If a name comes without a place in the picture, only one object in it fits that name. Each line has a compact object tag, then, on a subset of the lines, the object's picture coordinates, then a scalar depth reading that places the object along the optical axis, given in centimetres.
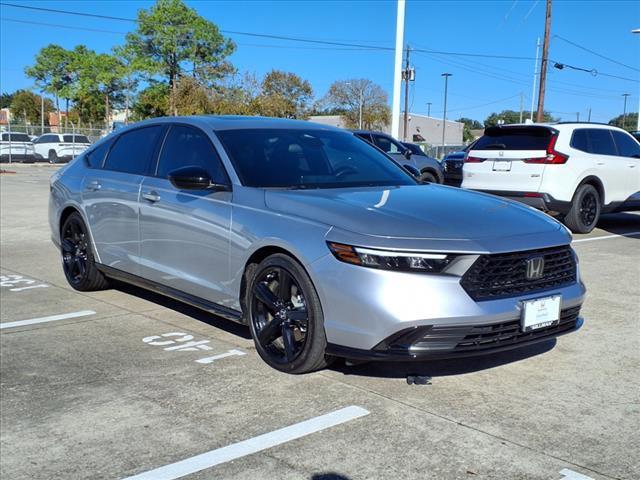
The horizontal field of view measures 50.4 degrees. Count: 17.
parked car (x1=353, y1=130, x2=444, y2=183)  1521
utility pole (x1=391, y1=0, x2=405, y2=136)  1911
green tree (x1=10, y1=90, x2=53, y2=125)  9544
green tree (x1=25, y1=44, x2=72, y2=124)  7081
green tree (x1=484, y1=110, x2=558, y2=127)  10693
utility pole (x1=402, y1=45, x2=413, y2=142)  3556
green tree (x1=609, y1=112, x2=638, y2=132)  10989
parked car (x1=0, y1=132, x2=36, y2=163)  3478
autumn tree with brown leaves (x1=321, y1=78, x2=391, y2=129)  7500
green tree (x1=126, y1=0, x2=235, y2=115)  6600
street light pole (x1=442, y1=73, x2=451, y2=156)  7963
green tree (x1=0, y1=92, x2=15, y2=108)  14168
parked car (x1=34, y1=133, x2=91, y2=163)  3753
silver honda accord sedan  359
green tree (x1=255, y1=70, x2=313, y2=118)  5007
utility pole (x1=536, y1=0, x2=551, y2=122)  3106
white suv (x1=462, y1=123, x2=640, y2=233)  1010
